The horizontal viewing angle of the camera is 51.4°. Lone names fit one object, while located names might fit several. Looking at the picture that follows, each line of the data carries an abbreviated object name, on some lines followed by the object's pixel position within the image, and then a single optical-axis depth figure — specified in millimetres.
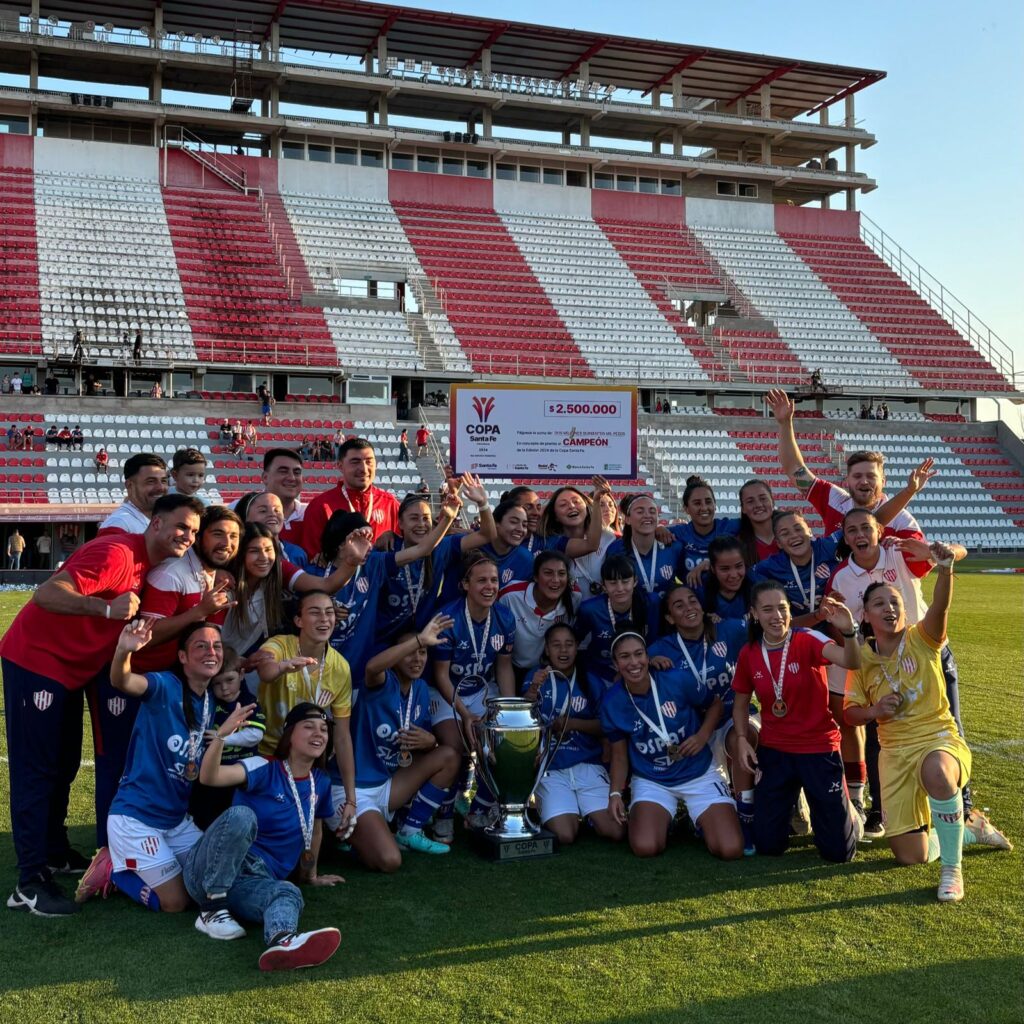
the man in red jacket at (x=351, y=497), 6336
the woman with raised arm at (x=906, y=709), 4840
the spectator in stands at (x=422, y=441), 26016
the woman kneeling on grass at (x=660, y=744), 5297
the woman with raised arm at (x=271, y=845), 3914
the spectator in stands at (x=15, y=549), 21844
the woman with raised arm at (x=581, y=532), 6234
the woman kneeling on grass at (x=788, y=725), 5023
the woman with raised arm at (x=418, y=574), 5773
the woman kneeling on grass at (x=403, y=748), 5242
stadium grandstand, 26781
